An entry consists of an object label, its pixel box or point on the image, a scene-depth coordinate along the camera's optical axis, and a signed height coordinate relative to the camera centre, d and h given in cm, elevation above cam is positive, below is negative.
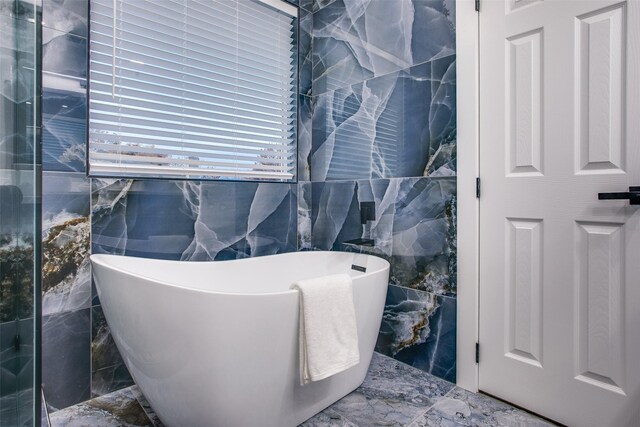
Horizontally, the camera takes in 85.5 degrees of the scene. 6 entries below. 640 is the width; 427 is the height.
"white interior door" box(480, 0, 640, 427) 125 +1
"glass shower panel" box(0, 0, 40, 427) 63 +0
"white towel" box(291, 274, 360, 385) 117 -41
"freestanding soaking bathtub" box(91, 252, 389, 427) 104 -43
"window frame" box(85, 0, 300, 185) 155 +42
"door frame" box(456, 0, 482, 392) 164 +13
